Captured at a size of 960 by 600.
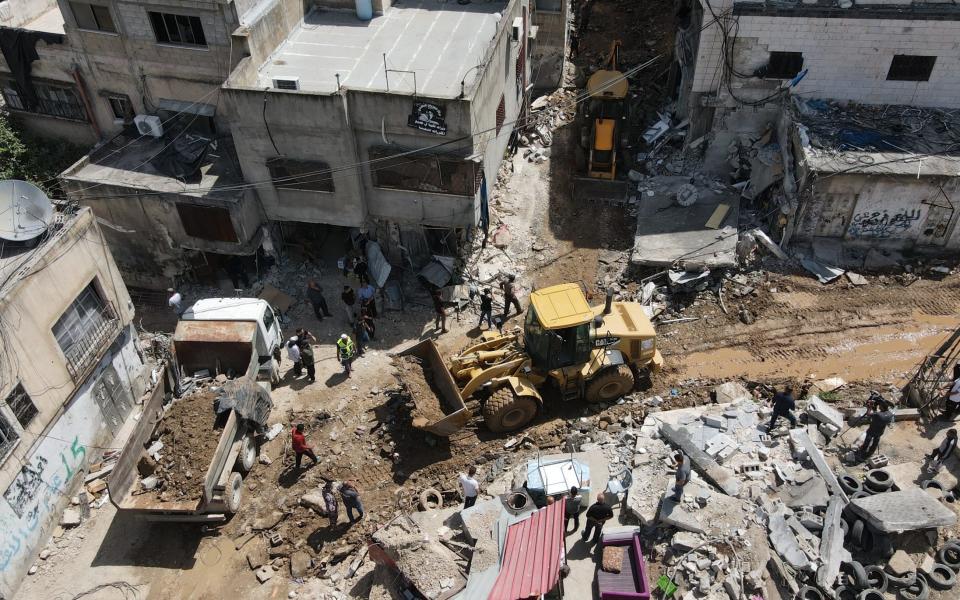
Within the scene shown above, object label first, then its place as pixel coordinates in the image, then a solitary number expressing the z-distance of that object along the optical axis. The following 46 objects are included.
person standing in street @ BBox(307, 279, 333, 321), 18.66
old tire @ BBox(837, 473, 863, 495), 12.93
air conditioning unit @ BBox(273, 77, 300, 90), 17.61
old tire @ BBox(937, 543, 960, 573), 11.99
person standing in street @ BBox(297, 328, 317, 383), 16.97
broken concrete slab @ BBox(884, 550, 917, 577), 11.69
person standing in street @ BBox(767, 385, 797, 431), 13.76
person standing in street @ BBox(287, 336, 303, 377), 17.00
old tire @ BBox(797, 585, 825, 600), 11.36
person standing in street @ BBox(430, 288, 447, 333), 18.42
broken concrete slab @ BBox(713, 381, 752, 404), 15.72
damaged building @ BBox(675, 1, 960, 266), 18.34
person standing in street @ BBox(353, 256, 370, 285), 19.34
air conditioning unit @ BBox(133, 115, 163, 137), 20.20
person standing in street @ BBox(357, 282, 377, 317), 18.53
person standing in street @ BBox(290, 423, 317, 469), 14.68
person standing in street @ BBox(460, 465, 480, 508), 13.28
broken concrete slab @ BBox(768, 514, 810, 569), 11.80
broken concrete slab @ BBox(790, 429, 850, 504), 12.88
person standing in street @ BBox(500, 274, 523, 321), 18.41
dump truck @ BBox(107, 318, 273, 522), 13.56
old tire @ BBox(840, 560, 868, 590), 11.48
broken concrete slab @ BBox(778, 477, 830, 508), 12.74
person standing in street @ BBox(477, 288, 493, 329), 18.17
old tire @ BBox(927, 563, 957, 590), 11.59
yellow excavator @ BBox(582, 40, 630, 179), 21.94
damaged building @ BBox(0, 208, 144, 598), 13.03
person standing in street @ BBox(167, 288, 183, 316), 18.78
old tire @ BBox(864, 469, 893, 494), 12.88
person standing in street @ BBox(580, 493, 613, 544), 12.23
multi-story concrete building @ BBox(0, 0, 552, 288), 17.47
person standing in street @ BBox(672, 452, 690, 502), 12.43
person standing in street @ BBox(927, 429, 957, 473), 13.34
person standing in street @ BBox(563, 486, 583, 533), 12.66
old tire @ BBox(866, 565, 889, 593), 11.55
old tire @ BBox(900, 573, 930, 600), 11.41
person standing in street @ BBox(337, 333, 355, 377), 17.06
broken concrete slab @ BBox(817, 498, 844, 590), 11.60
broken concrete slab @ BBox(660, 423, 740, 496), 13.09
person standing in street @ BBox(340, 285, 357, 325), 18.52
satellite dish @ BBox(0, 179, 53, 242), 13.67
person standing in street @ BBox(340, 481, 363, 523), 13.55
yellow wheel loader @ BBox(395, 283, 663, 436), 14.88
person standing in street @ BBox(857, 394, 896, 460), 13.18
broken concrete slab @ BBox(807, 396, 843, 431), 14.33
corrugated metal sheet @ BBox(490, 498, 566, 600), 11.24
